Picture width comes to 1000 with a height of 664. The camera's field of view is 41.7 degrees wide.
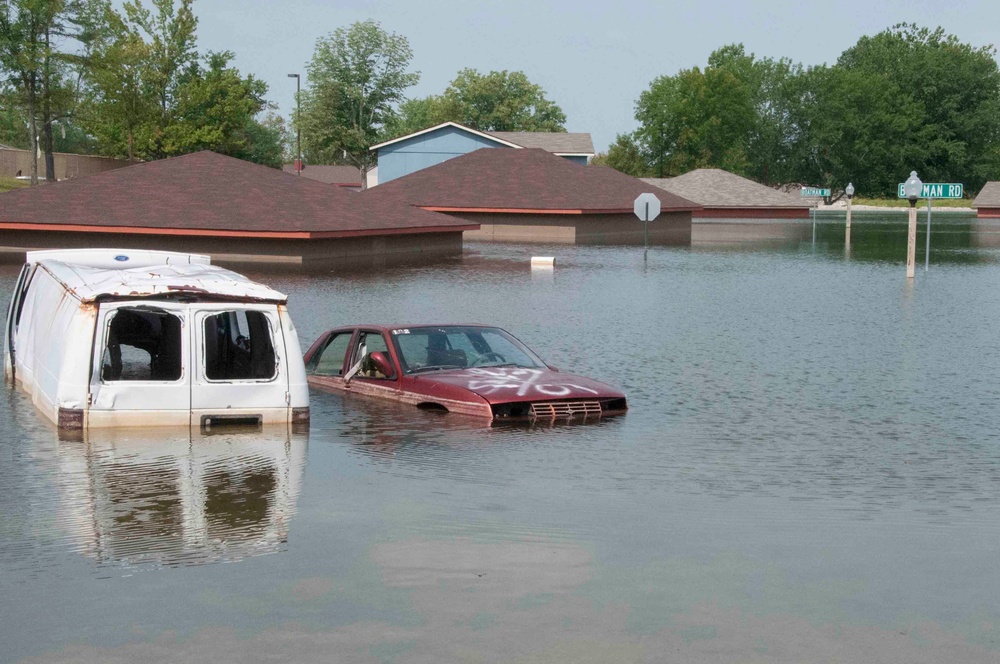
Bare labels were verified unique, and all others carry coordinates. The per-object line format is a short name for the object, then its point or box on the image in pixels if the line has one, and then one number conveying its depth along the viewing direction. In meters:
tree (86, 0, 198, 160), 91.00
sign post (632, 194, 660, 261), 59.00
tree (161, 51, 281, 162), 92.25
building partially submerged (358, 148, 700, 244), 70.56
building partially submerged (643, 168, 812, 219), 108.88
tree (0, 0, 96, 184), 84.81
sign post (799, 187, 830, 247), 79.88
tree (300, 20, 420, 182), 128.12
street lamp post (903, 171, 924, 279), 40.38
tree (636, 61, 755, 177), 152.12
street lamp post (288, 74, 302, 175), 95.70
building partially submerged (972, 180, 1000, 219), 122.44
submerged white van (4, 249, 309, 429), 13.61
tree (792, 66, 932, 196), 162.38
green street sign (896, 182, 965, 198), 46.52
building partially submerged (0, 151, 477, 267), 47.44
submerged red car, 15.69
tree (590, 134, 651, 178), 138.62
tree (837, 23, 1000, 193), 163.25
